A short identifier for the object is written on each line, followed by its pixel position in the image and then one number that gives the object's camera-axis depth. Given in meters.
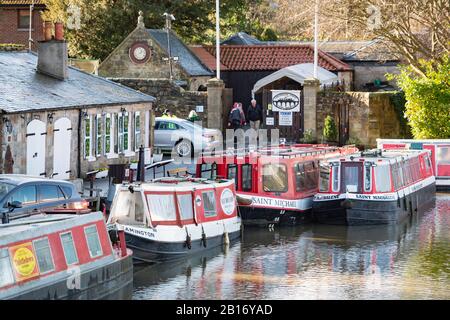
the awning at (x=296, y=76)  54.53
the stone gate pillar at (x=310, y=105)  52.00
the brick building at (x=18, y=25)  72.31
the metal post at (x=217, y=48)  52.41
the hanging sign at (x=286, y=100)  52.34
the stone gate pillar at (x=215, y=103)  52.50
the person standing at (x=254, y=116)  53.34
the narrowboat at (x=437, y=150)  46.03
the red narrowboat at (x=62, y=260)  22.61
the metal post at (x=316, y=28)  49.25
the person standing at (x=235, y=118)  52.72
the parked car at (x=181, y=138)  47.09
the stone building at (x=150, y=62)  55.56
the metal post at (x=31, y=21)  68.78
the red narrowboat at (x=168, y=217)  29.52
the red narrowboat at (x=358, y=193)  36.69
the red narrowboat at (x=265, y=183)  35.94
